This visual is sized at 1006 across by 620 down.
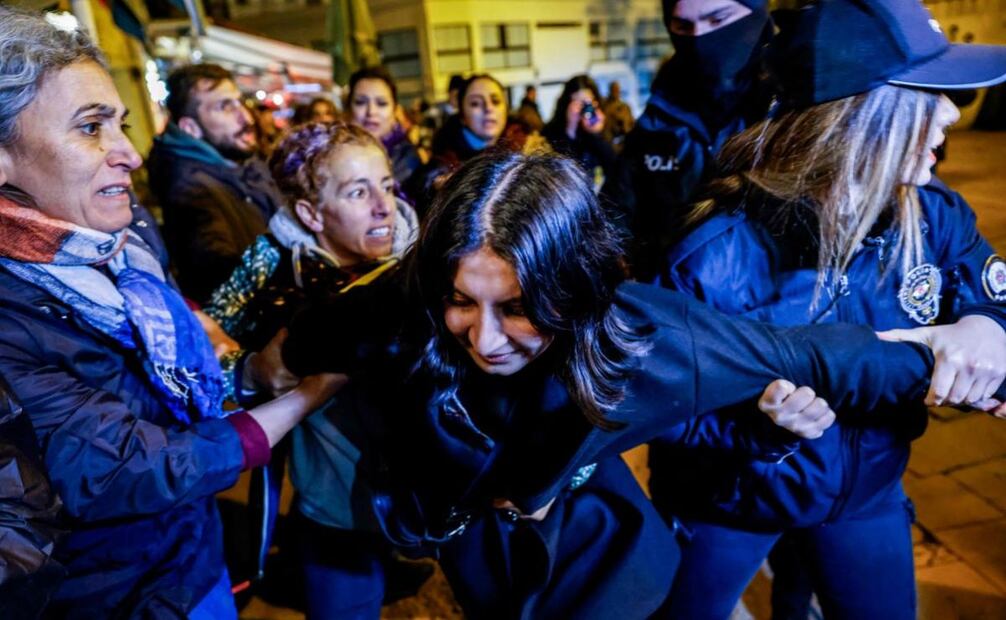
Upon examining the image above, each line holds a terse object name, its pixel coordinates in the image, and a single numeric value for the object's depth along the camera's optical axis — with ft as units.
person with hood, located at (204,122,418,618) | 5.23
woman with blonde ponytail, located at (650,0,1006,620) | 4.27
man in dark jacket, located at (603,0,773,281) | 6.80
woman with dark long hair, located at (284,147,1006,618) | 3.76
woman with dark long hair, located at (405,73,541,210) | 13.85
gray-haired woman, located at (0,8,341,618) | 3.95
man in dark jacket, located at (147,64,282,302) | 9.03
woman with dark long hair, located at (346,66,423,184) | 13.05
